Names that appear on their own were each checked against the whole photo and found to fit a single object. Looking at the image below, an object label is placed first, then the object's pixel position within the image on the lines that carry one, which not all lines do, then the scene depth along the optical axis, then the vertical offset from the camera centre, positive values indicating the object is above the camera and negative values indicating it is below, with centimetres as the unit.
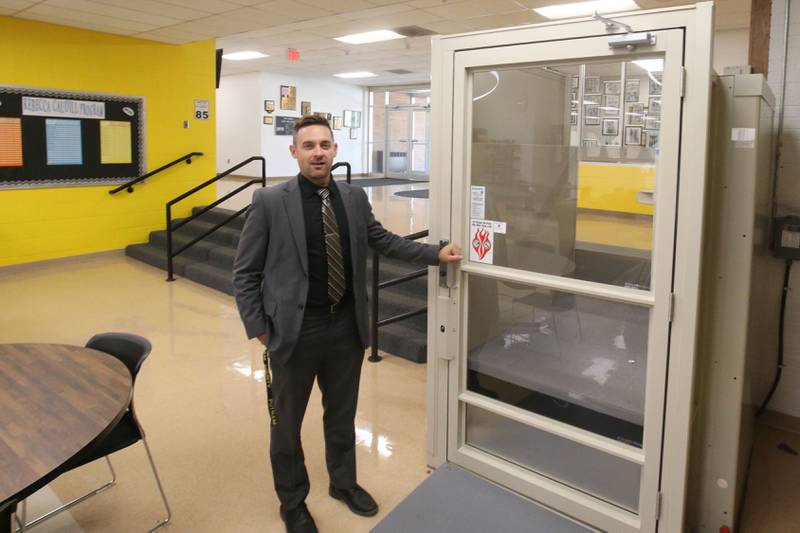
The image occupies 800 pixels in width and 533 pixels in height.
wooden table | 164 -70
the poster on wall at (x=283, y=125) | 1377 +151
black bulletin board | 651 +62
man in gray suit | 222 -37
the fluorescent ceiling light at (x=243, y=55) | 1080 +244
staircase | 441 -82
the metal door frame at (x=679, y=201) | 189 -2
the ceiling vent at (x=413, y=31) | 795 +217
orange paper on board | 638 +47
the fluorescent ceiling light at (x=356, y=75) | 1347 +265
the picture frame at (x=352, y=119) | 1557 +191
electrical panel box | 309 -19
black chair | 228 -92
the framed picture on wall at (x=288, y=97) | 1374 +214
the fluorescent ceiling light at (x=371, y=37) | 856 +227
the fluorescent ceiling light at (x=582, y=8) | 645 +205
